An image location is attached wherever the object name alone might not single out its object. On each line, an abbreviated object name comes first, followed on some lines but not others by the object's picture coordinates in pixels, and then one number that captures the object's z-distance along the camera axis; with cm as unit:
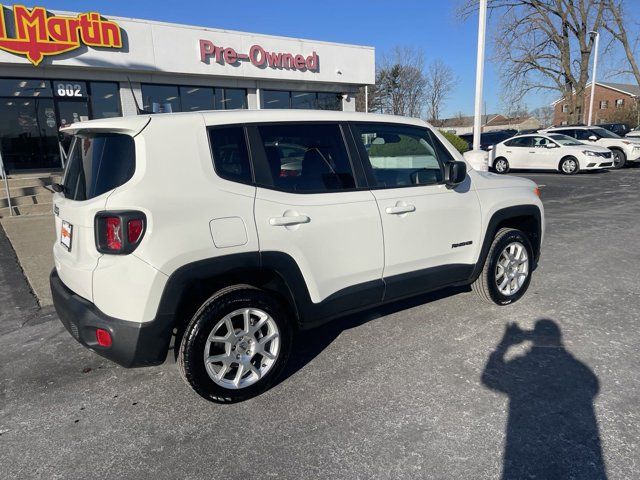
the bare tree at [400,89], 4453
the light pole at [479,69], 1206
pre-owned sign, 1527
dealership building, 1248
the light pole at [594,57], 2883
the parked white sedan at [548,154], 1588
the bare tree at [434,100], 5019
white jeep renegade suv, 258
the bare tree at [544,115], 8425
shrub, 1730
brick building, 6628
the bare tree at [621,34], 2797
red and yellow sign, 1198
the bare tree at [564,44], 2916
